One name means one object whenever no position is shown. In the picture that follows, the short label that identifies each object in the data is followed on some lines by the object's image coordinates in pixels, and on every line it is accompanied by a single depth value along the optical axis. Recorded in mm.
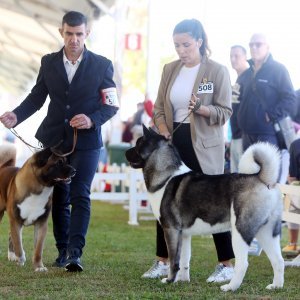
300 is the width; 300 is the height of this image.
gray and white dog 9609
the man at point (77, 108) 11430
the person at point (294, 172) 13470
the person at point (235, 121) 17437
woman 10859
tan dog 11531
